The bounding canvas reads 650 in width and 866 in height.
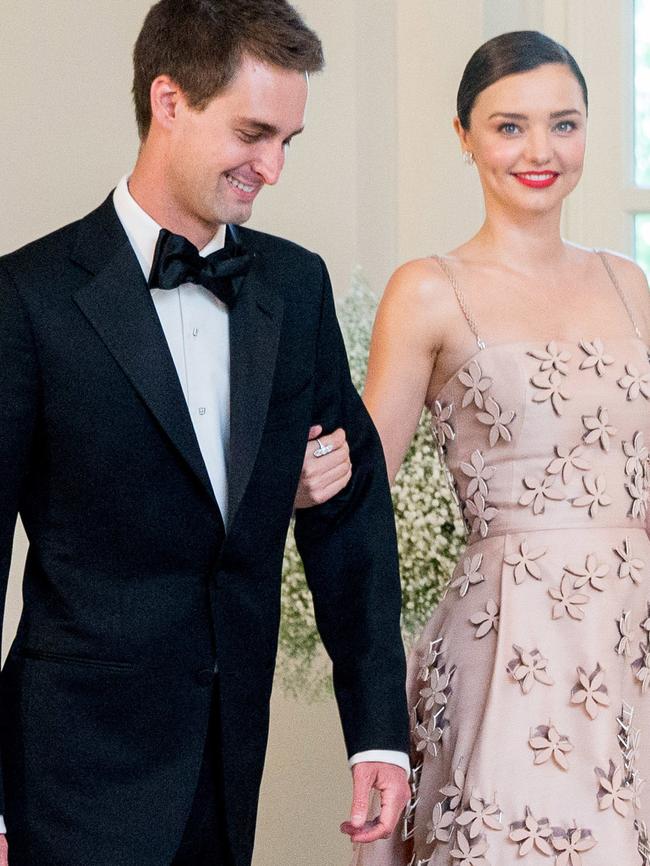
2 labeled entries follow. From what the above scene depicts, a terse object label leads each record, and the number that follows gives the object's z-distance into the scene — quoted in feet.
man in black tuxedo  9.31
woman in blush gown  10.45
